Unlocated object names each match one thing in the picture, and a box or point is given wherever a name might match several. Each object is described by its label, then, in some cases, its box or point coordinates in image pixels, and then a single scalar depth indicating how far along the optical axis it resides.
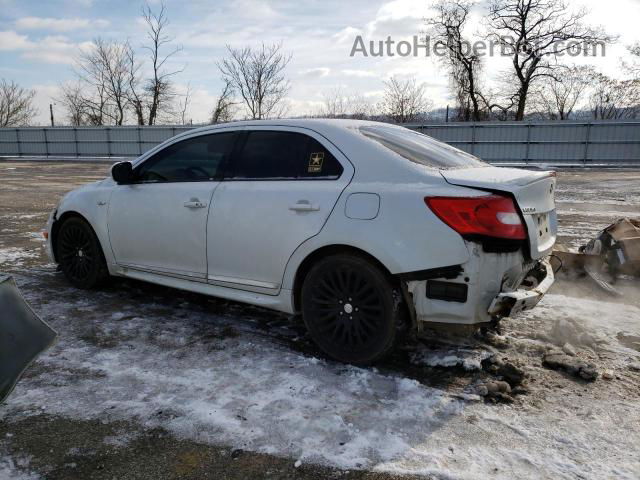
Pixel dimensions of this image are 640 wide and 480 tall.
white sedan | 2.94
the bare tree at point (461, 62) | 31.78
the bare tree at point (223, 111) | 33.34
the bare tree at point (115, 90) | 36.75
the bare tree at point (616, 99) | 33.09
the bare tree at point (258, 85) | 32.16
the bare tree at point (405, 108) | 35.47
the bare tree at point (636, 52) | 30.73
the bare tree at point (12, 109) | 48.94
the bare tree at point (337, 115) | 34.40
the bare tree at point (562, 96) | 31.73
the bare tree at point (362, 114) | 34.50
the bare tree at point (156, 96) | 33.94
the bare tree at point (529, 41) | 29.53
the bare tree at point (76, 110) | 40.67
